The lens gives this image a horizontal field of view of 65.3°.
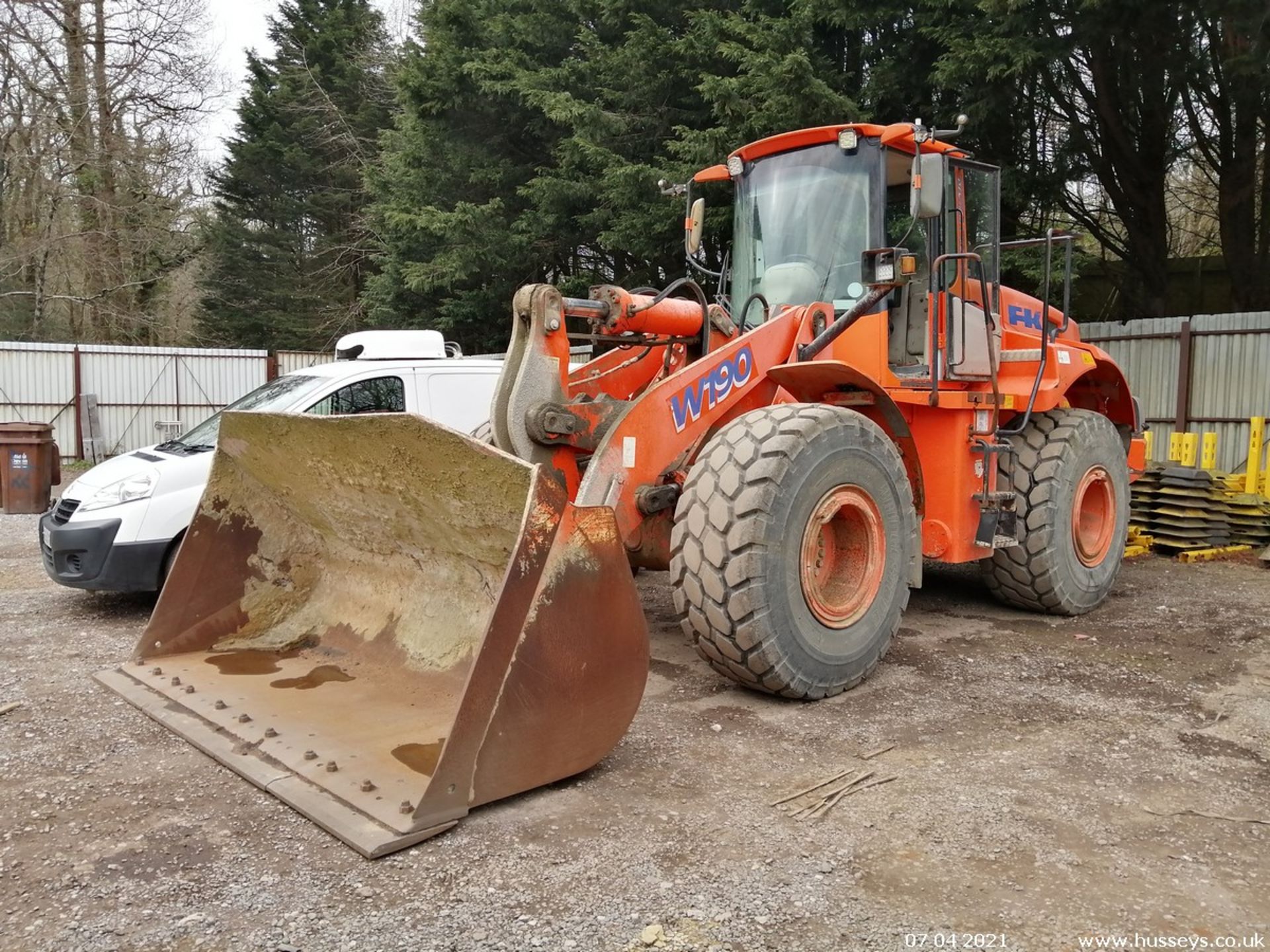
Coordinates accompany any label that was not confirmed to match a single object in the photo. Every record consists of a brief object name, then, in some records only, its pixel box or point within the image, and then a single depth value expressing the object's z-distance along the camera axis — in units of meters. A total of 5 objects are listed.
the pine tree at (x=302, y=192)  27.20
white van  6.02
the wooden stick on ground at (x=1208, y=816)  3.31
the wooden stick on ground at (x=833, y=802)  3.31
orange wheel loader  3.31
